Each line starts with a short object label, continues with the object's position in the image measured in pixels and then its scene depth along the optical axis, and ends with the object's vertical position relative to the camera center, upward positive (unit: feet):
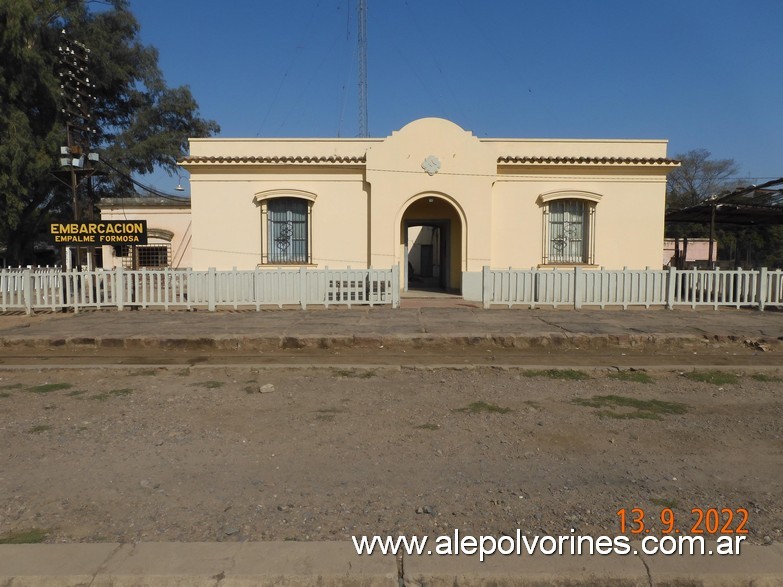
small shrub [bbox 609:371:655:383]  22.85 -4.48
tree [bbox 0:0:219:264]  71.77 +26.06
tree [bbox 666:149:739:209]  152.97 +26.06
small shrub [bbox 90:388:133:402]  19.88 -4.71
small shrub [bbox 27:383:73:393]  21.04 -4.73
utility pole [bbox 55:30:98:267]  47.75 +15.71
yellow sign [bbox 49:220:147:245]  45.98 +2.90
